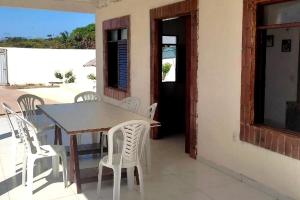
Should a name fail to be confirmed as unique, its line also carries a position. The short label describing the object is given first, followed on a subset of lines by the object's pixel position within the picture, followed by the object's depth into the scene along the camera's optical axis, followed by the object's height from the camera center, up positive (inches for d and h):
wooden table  116.8 -20.8
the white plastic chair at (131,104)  172.7 -18.3
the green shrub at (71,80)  640.8 -10.0
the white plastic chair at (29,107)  170.7 -19.9
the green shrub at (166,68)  281.2 +7.8
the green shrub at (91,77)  636.9 -3.1
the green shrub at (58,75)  635.8 +1.8
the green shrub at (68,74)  642.5 +4.1
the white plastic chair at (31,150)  120.3 -34.7
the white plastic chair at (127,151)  110.7 -31.7
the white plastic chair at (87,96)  191.2 -14.9
